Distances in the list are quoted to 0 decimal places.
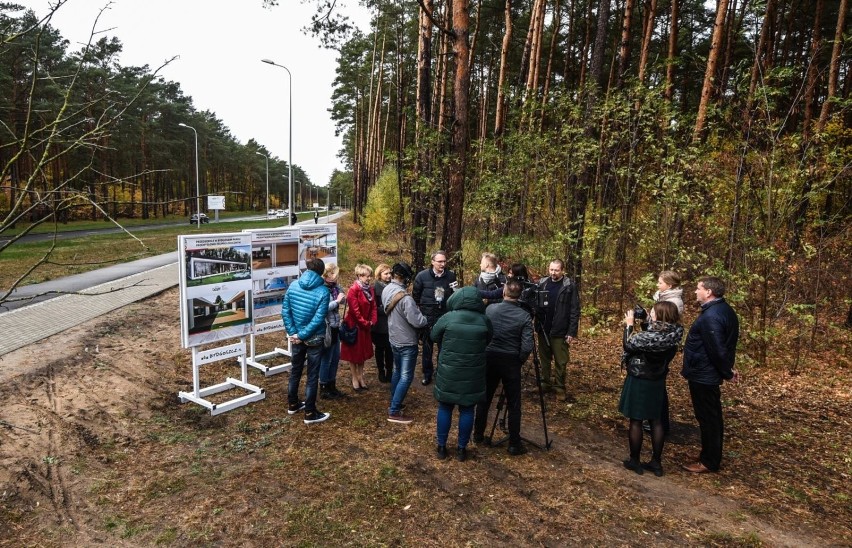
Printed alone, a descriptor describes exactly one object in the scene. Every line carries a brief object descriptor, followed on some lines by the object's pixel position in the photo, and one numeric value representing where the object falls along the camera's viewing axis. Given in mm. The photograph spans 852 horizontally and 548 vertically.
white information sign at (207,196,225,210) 44088
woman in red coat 6227
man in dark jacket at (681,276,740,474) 4508
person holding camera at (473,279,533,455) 4801
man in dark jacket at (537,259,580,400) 6176
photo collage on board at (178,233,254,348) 5799
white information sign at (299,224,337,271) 8031
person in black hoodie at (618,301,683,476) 4461
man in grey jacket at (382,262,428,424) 5602
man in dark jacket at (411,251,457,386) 6734
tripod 5060
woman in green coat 4590
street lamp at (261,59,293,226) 22406
